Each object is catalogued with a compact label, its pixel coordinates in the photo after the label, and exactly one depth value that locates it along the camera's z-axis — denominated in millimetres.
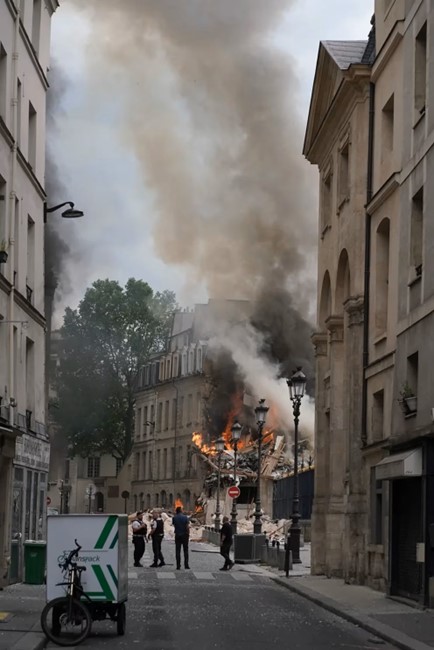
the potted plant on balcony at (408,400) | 23828
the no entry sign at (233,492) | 50844
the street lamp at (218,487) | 57562
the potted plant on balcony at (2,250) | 22345
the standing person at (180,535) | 36969
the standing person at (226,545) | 36938
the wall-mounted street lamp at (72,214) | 27655
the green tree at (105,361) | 88688
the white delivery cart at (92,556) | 16766
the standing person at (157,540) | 38094
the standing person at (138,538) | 38100
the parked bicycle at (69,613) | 16062
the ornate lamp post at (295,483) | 34438
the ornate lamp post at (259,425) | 42116
